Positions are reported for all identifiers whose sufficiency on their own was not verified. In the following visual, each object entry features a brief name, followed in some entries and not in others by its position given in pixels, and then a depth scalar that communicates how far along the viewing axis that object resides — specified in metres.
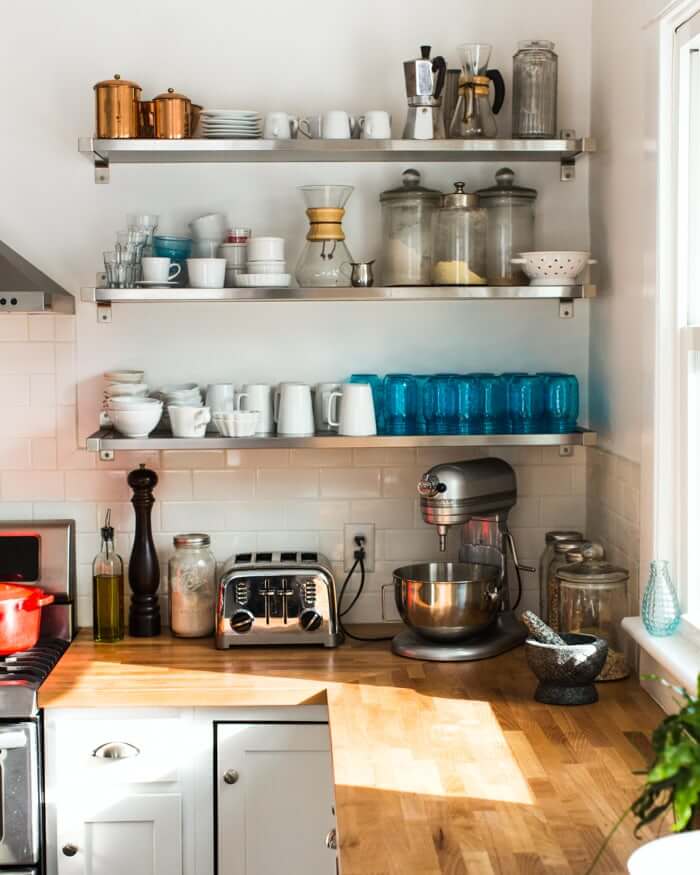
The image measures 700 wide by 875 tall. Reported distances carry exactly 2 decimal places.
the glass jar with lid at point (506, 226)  3.17
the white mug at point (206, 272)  3.05
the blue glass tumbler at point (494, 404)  3.18
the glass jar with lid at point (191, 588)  3.26
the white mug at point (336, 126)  3.07
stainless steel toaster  3.16
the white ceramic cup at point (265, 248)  3.08
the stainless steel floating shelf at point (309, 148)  3.04
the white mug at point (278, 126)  3.07
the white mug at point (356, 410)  3.12
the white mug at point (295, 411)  3.15
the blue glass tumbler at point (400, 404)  3.18
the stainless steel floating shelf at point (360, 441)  3.08
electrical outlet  3.43
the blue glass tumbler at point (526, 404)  3.16
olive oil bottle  3.27
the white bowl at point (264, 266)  3.07
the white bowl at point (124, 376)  3.20
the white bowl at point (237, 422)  3.10
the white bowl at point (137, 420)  3.06
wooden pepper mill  3.29
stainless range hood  2.90
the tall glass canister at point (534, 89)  3.12
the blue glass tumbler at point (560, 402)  3.16
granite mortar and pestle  2.62
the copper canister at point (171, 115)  3.05
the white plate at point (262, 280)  3.07
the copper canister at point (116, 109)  3.03
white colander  3.04
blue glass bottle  2.60
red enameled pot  3.02
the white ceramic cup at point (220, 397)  3.22
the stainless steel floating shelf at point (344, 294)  3.03
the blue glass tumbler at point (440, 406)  3.15
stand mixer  3.00
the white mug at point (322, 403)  3.23
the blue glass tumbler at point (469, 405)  3.15
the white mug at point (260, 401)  3.20
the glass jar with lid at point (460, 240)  3.11
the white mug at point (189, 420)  3.08
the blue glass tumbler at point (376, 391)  3.25
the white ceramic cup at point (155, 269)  3.05
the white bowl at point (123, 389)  3.17
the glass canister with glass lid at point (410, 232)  3.14
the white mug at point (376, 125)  3.08
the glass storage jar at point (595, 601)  2.89
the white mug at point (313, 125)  3.11
